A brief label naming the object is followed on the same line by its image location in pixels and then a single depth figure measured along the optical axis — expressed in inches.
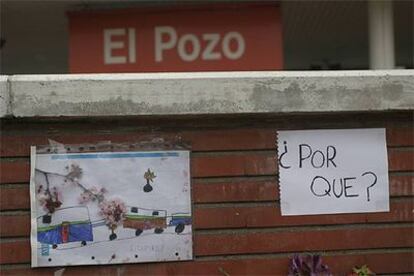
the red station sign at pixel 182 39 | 207.9
